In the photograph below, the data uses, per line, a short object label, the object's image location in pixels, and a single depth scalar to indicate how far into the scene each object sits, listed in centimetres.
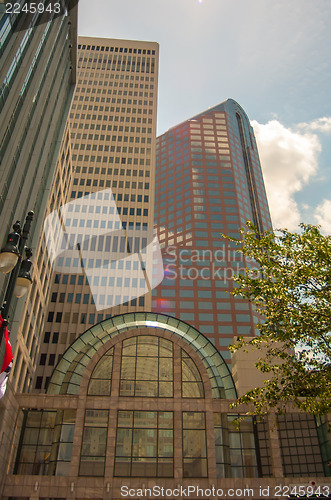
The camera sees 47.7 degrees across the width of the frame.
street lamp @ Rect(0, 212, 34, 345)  1084
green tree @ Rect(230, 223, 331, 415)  1853
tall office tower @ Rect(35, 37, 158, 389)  7750
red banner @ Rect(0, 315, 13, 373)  1544
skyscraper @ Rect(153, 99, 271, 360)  9675
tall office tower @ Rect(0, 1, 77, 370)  3041
